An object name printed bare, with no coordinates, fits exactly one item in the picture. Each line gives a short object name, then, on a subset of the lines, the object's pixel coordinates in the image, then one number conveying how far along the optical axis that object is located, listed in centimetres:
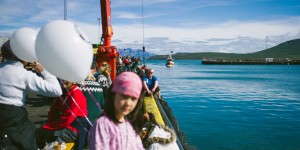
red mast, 1162
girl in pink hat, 241
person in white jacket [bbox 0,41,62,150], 309
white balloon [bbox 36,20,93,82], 292
